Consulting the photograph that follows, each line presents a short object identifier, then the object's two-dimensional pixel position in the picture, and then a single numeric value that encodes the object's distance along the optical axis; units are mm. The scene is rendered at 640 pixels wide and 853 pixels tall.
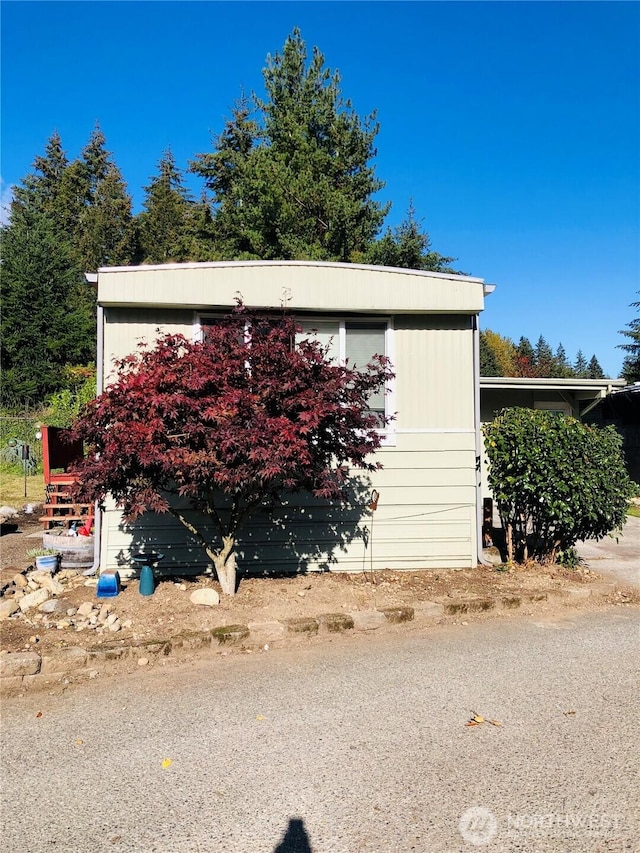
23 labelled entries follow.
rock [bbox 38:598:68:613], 4785
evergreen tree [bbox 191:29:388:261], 18172
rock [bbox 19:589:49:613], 4836
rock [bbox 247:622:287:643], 4426
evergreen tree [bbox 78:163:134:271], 34750
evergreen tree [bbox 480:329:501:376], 47469
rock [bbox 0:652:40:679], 3760
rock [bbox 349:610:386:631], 4766
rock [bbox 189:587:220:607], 4953
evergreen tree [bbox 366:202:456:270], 19000
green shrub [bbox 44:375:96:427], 15106
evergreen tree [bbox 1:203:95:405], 24859
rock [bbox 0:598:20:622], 4618
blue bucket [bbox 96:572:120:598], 5113
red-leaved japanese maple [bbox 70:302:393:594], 4316
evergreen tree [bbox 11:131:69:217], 36031
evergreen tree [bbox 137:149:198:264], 34125
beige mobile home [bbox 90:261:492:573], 6105
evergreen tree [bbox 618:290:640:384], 29814
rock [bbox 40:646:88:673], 3856
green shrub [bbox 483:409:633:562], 5918
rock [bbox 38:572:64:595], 5220
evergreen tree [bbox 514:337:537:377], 49459
